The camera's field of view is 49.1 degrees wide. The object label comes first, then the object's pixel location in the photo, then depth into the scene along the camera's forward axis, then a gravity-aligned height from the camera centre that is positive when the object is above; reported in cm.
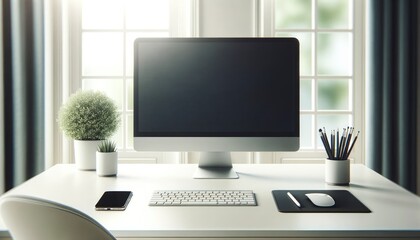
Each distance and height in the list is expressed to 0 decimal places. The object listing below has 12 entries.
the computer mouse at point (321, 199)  119 -22
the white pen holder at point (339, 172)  147 -18
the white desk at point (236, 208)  102 -24
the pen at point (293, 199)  121 -22
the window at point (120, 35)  316 +57
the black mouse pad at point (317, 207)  116 -23
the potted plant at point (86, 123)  170 -2
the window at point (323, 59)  312 +40
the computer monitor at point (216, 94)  160 +8
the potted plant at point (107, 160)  159 -15
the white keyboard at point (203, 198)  122 -22
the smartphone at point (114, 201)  118 -22
